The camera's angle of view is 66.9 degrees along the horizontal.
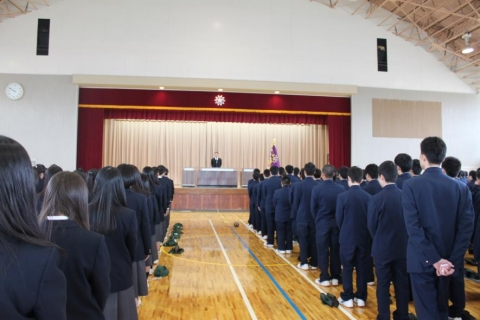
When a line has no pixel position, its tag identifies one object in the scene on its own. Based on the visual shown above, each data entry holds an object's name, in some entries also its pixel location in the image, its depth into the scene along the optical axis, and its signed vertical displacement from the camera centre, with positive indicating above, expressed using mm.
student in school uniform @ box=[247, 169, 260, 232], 9547 -602
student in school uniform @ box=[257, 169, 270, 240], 8125 -712
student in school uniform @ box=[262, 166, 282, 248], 7555 -488
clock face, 13305 +2984
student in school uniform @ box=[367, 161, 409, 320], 3424 -647
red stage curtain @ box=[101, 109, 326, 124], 14461 +2362
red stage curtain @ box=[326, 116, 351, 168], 14914 +1501
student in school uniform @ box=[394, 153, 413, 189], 4020 +152
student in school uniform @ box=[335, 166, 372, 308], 4066 -681
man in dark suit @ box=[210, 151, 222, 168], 15086 +502
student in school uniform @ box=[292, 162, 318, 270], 5703 -692
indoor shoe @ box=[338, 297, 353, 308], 4137 -1463
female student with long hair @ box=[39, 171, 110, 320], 1568 -319
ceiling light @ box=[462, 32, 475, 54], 13211 +5015
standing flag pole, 14273 +697
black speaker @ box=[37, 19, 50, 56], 13562 +5103
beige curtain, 16656 +1452
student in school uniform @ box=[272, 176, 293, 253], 6680 -779
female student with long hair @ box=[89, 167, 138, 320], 2344 -378
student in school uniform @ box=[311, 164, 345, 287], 4848 -646
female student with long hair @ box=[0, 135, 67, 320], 918 -217
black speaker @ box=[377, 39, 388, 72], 15055 +5010
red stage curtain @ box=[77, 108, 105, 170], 13812 +1334
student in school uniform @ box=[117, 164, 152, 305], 3158 -299
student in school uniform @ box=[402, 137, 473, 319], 2646 -385
